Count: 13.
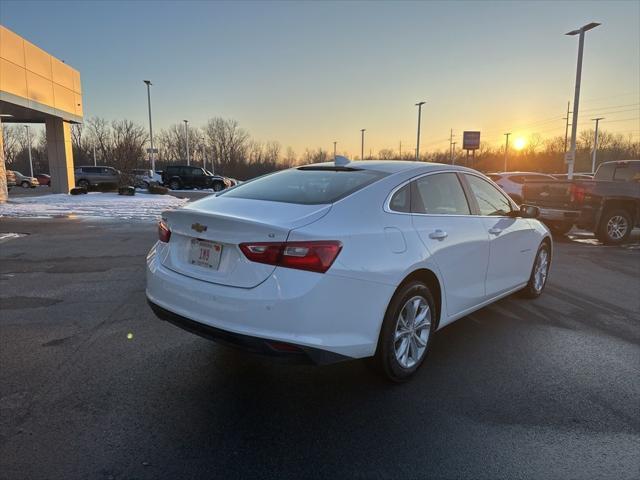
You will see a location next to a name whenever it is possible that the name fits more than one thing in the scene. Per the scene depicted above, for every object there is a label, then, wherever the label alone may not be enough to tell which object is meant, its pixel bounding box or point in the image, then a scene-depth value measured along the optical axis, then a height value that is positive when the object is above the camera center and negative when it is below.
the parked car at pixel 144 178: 33.62 -0.52
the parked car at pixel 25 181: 41.43 -1.07
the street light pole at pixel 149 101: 38.42 +5.84
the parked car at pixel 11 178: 34.59 -0.70
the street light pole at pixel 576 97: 20.66 +3.72
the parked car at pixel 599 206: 10.48 -0.62
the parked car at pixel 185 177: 35.41 -0.40
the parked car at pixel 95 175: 31.58 -0.33
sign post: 46.50 +3.83
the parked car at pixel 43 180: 50.19 -1.14
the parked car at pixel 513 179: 15.82 -0.05
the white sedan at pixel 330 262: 2.69 -0.58
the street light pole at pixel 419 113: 45.99 +6.26
